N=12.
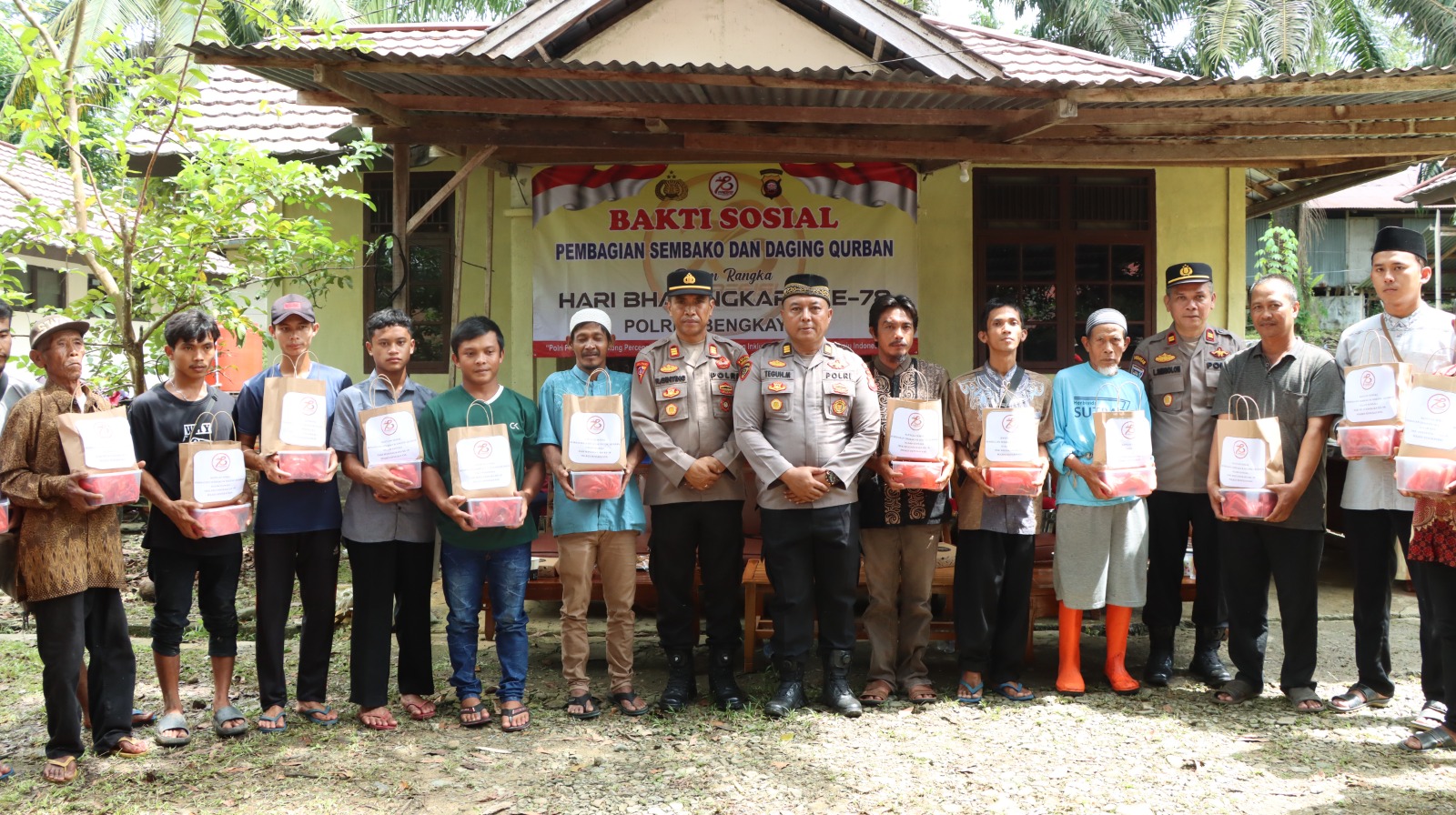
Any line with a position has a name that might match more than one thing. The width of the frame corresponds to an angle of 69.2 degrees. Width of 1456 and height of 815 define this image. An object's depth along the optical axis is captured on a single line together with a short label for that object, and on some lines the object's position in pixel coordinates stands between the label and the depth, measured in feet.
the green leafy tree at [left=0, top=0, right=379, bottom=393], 17.54
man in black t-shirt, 14.20
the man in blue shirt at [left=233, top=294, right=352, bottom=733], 14.65
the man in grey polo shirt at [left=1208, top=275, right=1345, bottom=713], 15.23
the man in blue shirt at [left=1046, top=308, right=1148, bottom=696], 16.25
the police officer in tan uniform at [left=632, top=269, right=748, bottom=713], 15.53
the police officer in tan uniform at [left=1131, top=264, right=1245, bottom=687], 16.63
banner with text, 25.26
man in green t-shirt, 15.08
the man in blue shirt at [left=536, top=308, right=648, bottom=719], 15.47
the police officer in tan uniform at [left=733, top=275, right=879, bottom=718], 15.37
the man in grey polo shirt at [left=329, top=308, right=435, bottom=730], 14.83
